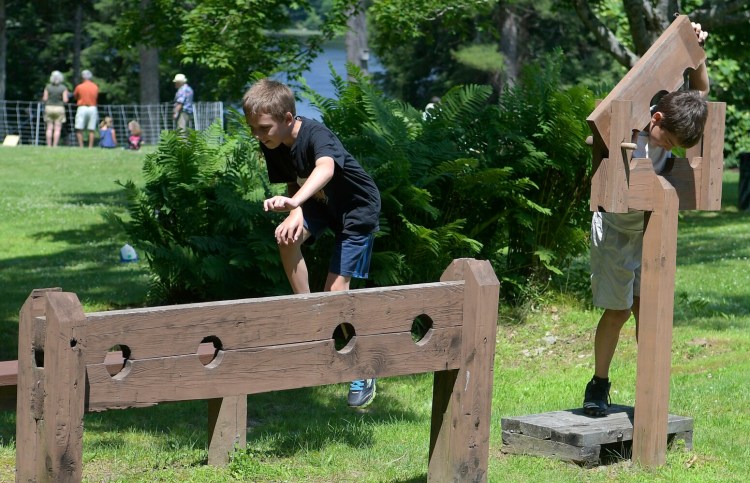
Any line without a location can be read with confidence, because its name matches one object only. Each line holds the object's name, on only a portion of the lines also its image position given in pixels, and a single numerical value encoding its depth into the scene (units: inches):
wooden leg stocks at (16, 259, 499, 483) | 269.3
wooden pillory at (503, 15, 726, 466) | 365.7
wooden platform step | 394.8
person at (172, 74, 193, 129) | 1836.3
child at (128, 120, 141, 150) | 2333.4
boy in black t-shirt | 405.1
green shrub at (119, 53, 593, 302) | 630.8
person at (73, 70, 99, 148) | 2083.2
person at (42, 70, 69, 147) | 2046.6
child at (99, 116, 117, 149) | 2450.0
